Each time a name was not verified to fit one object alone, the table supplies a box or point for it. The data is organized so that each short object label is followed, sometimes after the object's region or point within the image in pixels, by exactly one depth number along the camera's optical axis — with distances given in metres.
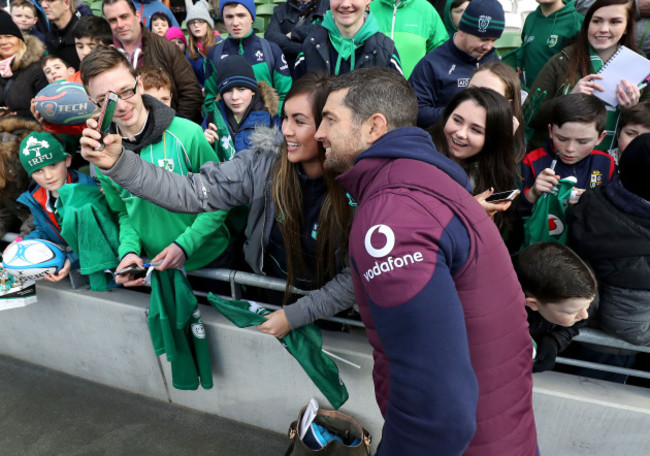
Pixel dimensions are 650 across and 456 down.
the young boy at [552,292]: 1.90
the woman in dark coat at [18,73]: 4.16
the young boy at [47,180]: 2.95
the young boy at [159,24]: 5.68
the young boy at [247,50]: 4.28
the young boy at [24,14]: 5.45
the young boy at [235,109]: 3.53
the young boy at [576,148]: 2.57
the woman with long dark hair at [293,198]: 2.05
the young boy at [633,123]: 2.56
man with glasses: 2.48
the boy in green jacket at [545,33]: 3.68
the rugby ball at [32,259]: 2.82
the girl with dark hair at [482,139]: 2.34
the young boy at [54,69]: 3.98
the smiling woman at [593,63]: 2.97
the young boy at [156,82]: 3.44
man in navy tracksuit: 2.98
